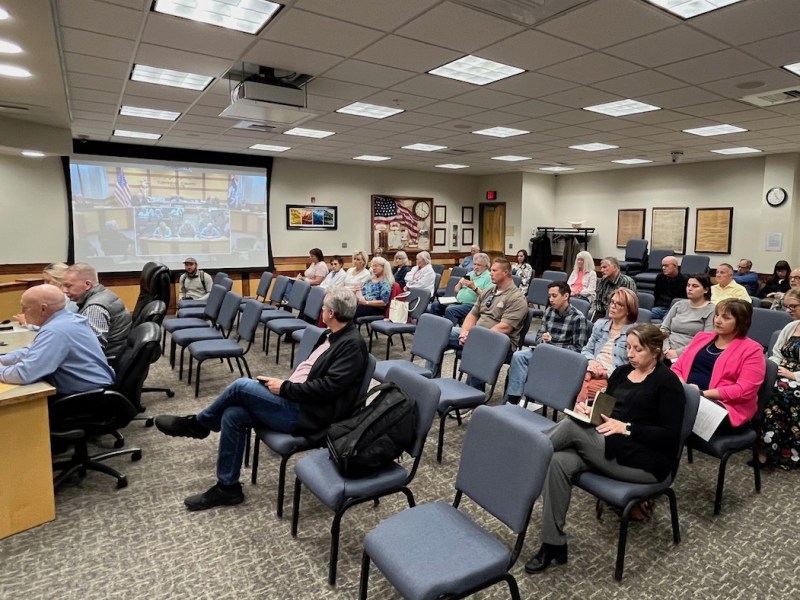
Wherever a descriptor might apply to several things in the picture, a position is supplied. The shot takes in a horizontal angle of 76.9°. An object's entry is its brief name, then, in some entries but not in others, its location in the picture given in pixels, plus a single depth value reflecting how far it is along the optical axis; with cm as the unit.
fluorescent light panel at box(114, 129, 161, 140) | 701
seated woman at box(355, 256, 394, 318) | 616
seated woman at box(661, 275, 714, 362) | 399
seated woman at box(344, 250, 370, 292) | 664
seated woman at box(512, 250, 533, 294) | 802
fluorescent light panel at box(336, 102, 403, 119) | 544
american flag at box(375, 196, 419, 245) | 1081
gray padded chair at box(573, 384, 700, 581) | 211
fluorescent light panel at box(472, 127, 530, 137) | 652
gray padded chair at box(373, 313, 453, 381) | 375
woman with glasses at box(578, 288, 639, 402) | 322
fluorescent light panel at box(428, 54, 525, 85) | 396
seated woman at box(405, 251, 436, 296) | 704
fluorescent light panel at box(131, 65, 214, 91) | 428
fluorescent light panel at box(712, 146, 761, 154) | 778
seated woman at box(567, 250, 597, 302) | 664
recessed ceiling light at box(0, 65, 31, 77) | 359
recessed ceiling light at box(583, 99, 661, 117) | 518
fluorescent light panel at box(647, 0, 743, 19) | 289
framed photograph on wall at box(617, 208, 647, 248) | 1030
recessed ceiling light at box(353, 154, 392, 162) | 911
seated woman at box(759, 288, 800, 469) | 315
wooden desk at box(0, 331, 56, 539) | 244
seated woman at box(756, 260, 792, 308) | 719
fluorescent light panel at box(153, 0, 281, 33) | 299
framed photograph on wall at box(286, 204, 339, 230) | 979
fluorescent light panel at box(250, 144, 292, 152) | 807
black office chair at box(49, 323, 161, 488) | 276
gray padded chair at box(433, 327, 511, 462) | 319
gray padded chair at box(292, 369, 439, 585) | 208
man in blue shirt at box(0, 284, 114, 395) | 260
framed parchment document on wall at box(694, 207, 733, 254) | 916
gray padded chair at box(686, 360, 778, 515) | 262
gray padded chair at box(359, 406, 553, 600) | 157
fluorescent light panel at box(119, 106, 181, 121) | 565
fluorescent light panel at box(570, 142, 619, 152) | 763
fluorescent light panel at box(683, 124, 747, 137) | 614
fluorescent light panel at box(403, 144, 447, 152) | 791
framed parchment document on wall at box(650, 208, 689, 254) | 973
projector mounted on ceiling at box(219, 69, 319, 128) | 411
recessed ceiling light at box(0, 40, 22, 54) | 307
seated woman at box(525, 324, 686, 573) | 221
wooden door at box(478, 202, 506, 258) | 1203
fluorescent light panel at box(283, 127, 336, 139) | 677
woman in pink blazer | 270
